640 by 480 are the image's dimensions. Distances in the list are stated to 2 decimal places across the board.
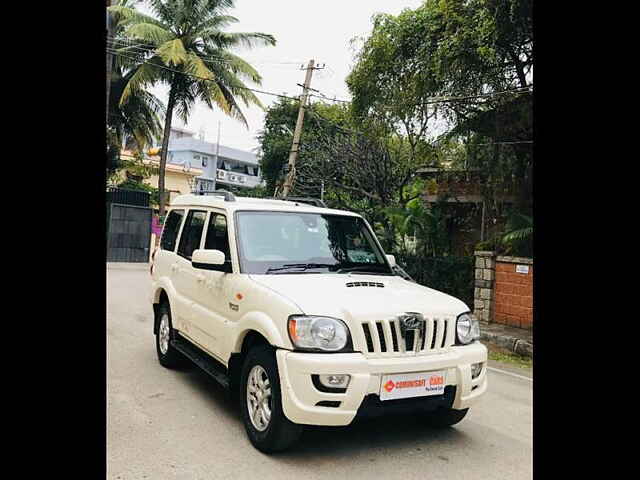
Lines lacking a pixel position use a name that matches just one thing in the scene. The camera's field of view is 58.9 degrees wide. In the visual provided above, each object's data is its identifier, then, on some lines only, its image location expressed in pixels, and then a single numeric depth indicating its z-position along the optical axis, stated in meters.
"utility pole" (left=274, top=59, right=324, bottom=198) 18.08
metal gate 22.52
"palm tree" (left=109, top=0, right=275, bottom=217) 21.67
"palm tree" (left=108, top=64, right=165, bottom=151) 23.03
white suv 3.81
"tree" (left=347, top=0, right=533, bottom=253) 9.77
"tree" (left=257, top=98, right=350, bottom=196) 33.78
